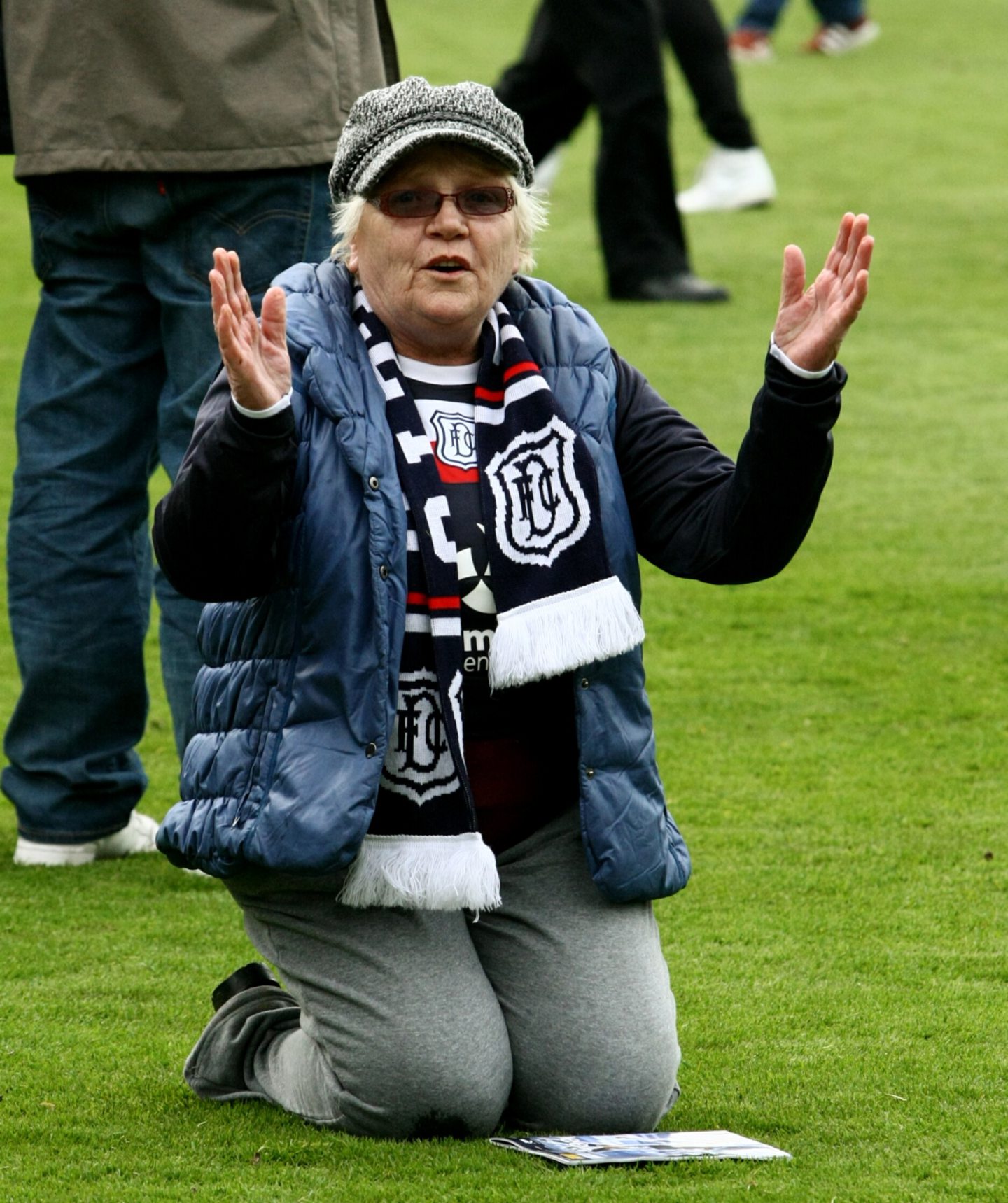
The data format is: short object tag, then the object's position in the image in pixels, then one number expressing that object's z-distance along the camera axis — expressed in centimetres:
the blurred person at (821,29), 3181
